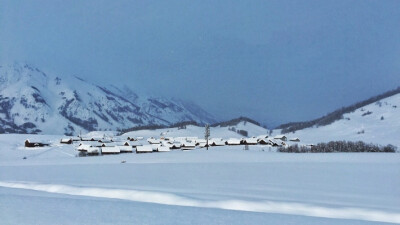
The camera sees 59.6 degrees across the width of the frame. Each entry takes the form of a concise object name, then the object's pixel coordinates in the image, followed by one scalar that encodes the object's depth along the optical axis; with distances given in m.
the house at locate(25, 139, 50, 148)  107.94
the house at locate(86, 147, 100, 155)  84.53
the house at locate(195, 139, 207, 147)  116.68
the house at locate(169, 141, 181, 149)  107.29
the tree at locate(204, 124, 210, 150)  73.59
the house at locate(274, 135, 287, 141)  142.79
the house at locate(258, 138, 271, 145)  109.38
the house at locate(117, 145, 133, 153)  91.79
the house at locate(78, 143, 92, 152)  87.06
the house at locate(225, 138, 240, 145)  107.20
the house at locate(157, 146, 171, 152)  89.49
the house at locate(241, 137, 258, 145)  108.65
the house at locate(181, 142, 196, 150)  103.00
